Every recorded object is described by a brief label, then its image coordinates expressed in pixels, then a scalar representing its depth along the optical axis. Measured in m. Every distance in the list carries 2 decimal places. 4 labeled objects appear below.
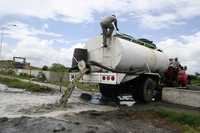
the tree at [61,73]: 15.04
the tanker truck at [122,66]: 6.09
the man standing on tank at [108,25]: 5.95
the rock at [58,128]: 3.36
